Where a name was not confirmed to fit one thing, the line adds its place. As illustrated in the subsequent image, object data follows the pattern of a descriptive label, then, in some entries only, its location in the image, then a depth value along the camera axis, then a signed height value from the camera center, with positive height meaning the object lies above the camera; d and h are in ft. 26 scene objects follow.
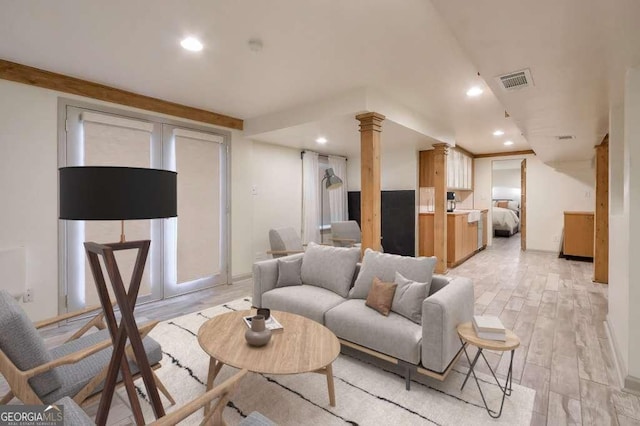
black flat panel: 18.89 -0.68
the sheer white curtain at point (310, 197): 19.47 +0.87
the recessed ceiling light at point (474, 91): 11.03 +4.35
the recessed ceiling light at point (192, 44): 7.89 +4.35
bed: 32.17 -1.10
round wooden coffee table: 5.53 -2.70
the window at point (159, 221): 10.77 +0.14
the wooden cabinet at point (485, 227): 25.96 -1.40
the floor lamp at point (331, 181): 15.72 +1.51
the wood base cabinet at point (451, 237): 18.89 -1.62
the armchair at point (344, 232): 18.42 -1.27
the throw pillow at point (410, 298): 7.63 -2.19
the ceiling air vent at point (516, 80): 7.50 +3.30
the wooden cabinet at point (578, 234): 20.99 -1.58
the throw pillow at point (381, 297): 7.93 -2.23
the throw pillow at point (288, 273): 10.55 -2.13
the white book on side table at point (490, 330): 6.35 -2.46
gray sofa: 6.72 -2.53
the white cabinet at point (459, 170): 21.36 +3.02
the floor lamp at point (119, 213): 4.24 -0.03
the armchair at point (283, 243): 14.93 -1.57
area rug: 6.02 -3.96
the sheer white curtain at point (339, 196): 21.44 +1.09
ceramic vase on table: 6.12 -2.43
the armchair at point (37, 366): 4.53 -2.38
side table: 6.08 -2.64
